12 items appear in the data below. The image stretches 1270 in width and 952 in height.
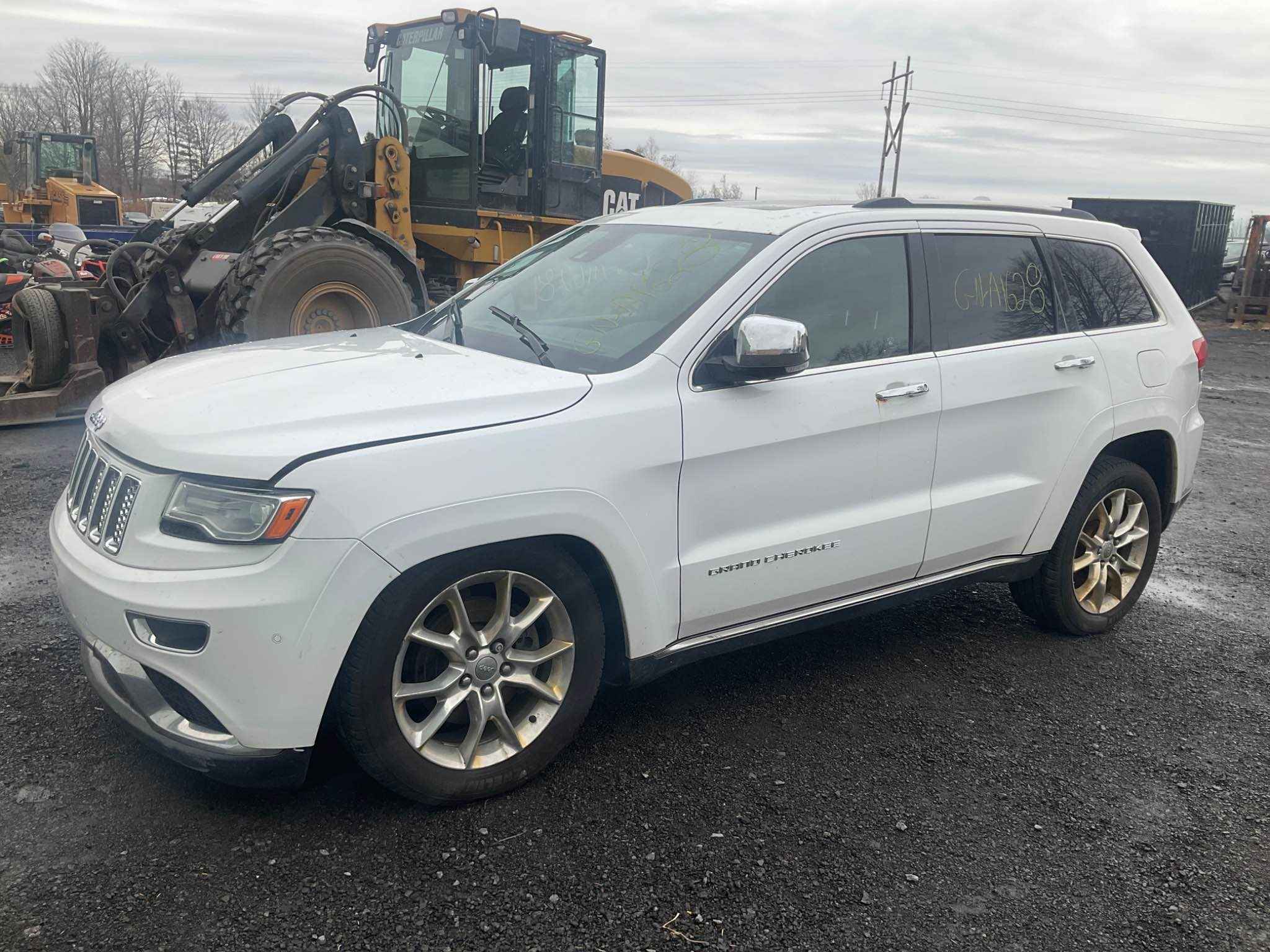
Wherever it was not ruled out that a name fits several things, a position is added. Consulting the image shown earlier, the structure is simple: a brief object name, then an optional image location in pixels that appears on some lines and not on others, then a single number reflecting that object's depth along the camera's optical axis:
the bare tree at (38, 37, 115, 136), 79.81
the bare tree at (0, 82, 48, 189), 75.32
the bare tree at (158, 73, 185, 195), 81.88
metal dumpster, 21.59
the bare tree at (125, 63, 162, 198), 82.56
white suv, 2.77
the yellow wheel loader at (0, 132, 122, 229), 25.48
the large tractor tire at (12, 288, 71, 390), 7.89
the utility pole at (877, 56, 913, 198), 53.00
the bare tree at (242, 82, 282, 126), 63.41
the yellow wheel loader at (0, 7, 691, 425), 7.83
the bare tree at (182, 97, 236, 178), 78.96
